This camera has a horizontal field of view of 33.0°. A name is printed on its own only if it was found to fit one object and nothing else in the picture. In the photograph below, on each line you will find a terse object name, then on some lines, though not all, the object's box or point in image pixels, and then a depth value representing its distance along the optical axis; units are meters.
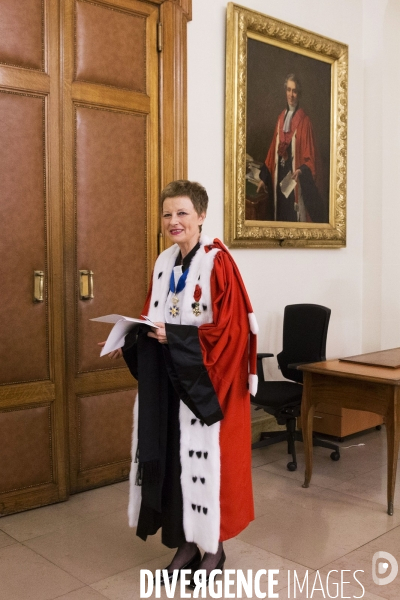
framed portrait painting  5.21
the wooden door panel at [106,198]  4.32
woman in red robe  2.95
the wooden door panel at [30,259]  4.00
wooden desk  4.01
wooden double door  4.05
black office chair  4.90
